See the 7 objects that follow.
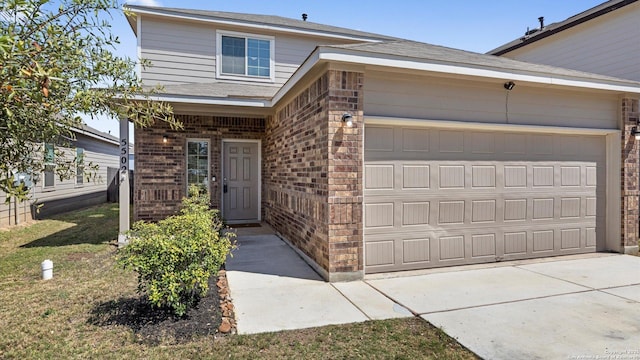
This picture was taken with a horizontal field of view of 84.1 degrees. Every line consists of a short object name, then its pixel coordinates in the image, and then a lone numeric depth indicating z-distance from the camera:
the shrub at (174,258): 3.38
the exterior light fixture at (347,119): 4.70
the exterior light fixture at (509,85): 5.54
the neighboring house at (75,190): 10.06
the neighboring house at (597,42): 9.01
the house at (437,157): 4.82
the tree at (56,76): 1.92
